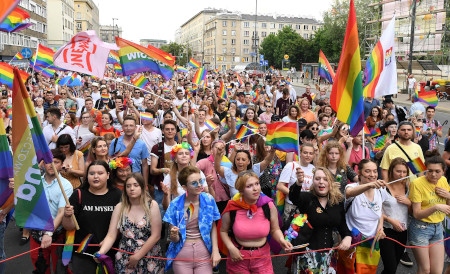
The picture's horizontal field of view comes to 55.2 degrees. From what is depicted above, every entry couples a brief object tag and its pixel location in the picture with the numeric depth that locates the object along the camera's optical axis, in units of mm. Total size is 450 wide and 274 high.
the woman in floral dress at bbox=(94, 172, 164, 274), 3674
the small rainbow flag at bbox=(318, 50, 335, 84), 11281
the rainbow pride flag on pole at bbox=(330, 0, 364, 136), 4691
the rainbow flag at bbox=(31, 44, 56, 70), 11477
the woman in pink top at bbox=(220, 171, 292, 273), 3660
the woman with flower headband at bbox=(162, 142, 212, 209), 4559
